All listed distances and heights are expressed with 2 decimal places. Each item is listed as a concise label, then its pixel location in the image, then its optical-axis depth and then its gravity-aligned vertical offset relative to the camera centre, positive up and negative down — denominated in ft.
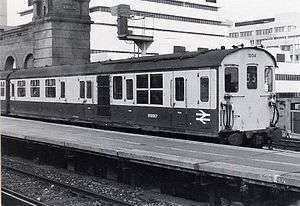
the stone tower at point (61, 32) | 109.09 +15.58
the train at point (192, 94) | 49.98 +0.30
